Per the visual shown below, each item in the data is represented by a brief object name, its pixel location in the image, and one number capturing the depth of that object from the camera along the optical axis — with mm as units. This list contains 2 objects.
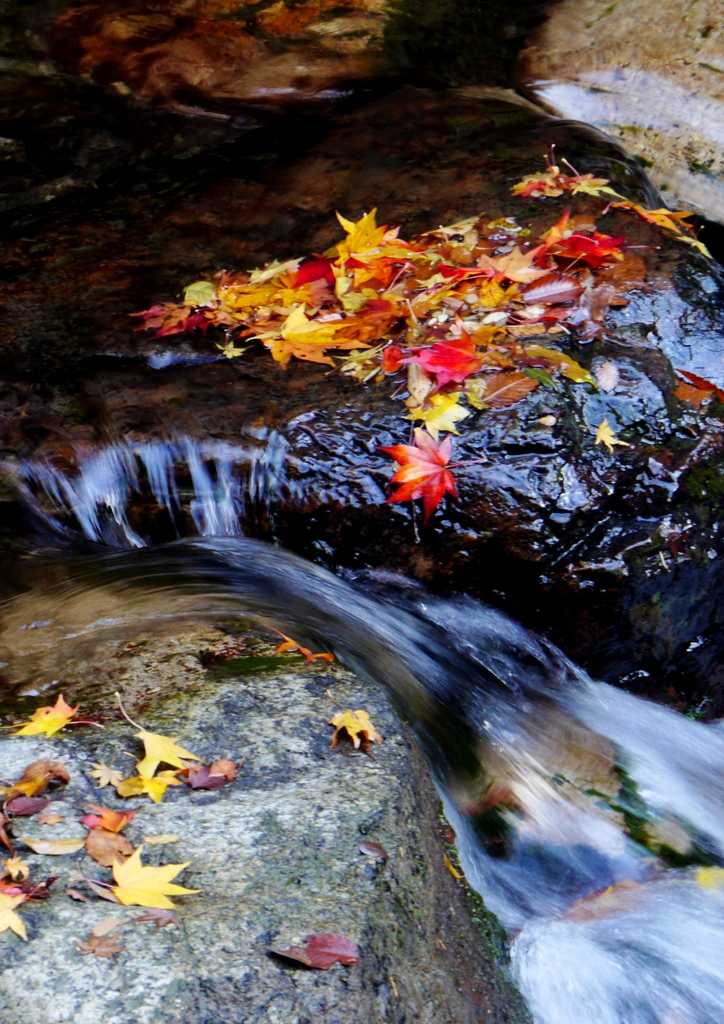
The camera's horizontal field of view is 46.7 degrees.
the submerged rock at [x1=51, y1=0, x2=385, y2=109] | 5418
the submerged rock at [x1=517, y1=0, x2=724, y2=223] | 5414
